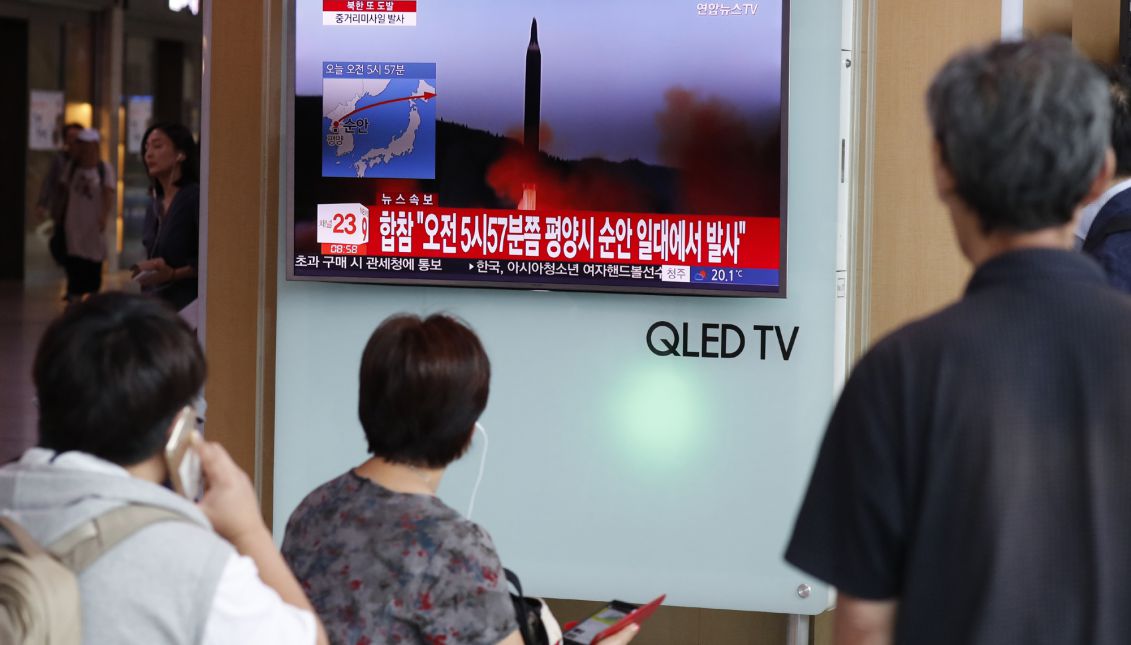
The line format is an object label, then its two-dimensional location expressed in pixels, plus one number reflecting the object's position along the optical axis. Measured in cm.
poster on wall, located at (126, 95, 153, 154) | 1799
